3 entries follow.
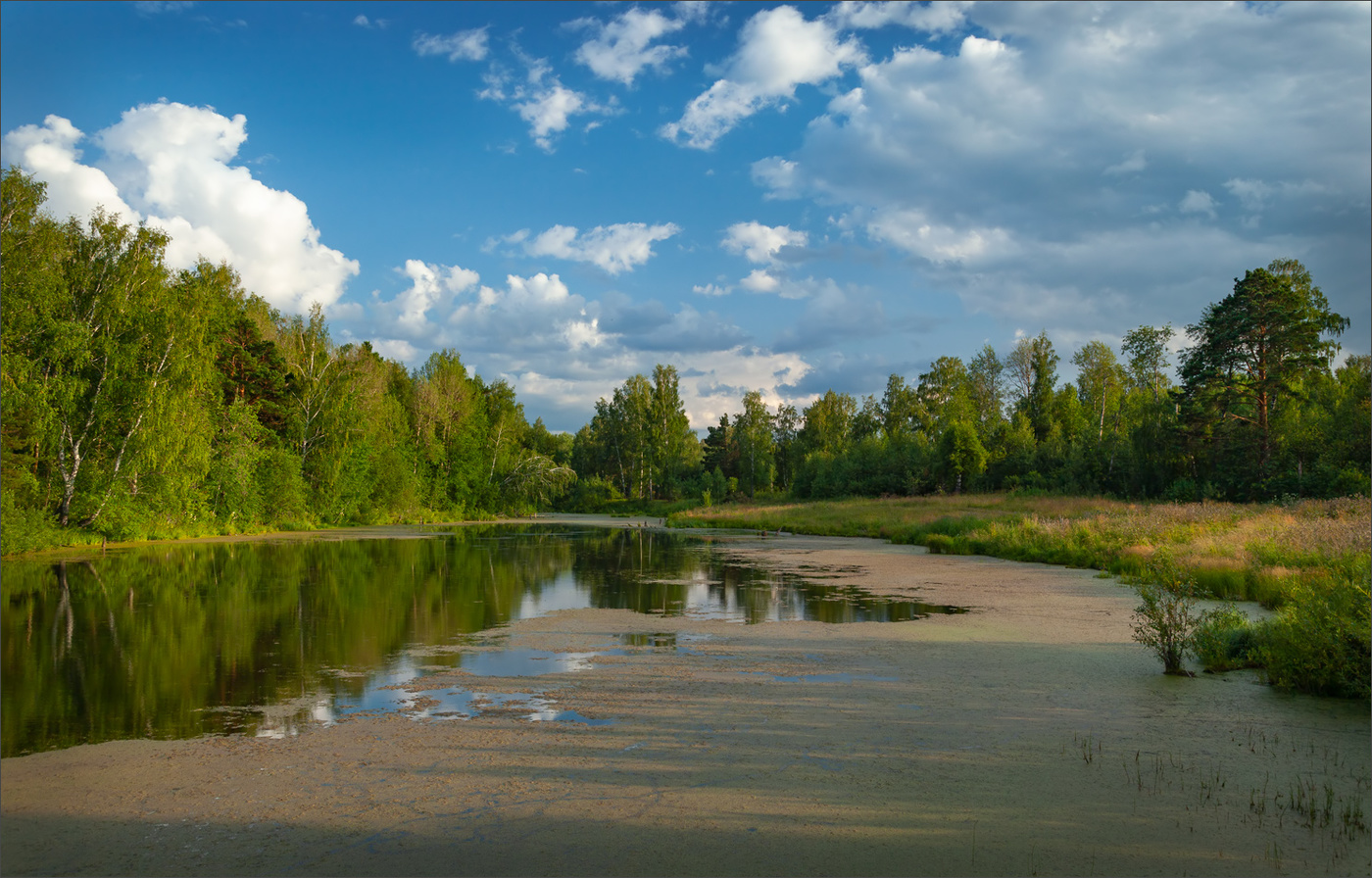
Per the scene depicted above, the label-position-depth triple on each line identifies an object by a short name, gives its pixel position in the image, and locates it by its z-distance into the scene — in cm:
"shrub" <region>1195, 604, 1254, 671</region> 849
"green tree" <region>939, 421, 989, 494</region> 5169
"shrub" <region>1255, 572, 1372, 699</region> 701
